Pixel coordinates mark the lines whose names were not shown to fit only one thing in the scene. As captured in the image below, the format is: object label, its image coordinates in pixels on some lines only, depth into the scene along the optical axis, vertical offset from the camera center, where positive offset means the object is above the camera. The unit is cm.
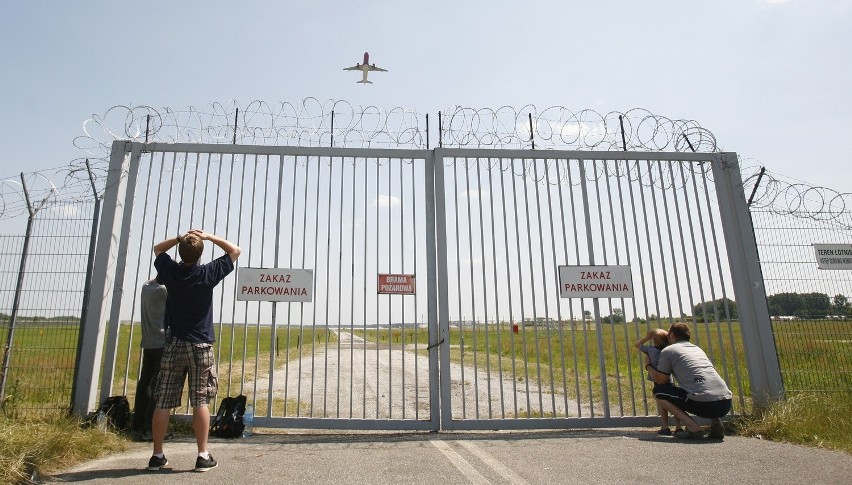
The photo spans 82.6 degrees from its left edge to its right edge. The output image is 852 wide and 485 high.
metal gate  560 +89
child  571 -17
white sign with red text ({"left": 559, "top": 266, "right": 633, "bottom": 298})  598 +60
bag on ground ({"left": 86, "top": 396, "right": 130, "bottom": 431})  516 -77
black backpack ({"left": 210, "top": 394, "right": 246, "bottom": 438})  524 -87
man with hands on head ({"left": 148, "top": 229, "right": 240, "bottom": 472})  405 -3
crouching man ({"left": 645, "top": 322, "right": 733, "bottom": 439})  515 -62
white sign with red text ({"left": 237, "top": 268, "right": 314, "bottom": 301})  570 +61
